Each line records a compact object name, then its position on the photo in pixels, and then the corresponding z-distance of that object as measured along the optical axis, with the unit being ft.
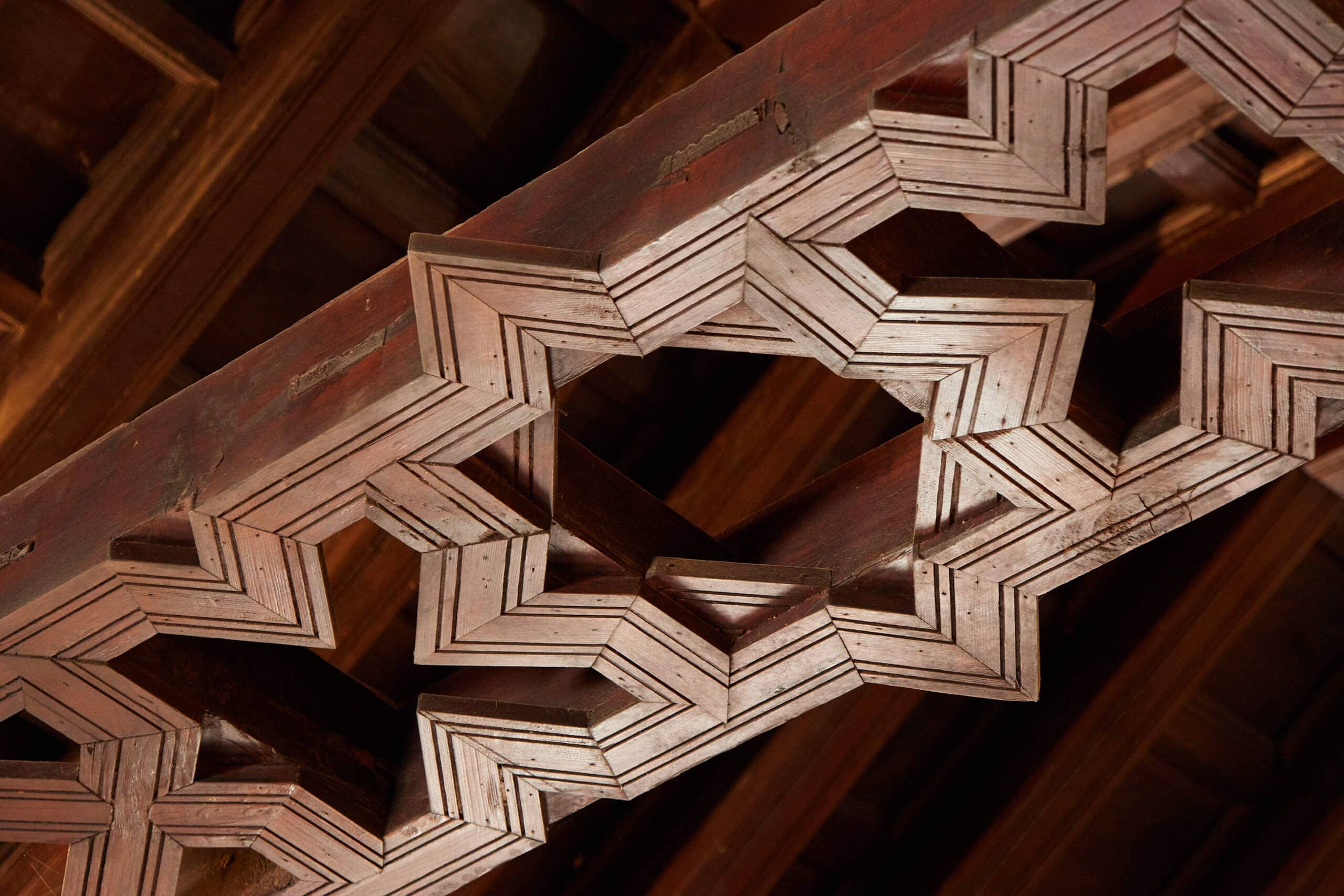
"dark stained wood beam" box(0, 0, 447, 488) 14.19
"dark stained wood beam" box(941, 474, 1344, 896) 17.61
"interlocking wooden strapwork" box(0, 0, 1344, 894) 10.97
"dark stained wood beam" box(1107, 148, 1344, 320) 15.28
